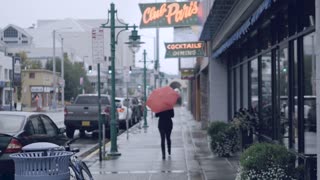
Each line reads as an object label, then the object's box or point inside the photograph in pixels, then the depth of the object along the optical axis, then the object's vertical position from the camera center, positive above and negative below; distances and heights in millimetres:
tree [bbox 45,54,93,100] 81938 +2377
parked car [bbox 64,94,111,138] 22422 -828
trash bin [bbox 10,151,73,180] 6238 -767
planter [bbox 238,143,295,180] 7805 -948
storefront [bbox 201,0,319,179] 8750 +410
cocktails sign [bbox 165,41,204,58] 21203 +1714
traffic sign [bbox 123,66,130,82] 22794 +813
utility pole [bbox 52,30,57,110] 60738 -746
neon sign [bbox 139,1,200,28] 18000 +2547
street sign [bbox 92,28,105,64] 14094 +1275
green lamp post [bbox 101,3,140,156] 15000 +270
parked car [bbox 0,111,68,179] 9730 -679
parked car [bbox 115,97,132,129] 27844 -754
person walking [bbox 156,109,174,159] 14367 -707
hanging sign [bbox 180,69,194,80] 35572 +1363
